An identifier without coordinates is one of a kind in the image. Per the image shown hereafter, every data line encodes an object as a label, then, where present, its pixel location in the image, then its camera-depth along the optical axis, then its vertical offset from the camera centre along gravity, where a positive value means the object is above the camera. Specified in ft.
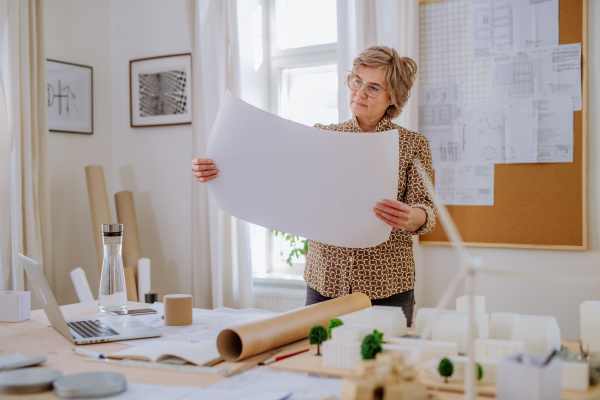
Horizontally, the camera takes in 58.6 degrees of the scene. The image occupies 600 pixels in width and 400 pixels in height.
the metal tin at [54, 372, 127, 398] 3.08 -1.18
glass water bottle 5.47 -0.94
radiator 10.10 -2.21
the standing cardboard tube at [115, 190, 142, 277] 10.62 -0.90
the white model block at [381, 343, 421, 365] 3.28 -1.05
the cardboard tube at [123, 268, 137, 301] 10.07 -1.88
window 10.54 +2.27
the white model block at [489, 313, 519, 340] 3.69 -1.00
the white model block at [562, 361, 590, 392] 3.00 -1.10
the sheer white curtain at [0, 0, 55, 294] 9.41 +0.77
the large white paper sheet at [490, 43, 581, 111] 7.81 +1.63
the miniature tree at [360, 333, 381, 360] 3.35 -1.04
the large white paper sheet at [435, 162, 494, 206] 8.40 -0.03
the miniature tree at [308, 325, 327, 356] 3.81 -1.09
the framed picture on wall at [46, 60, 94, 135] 10.82 +1.83
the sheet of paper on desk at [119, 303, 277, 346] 4.50 -1.32
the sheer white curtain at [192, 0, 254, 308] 10.17 -0.39
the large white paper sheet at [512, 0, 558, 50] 7.90 +2.38
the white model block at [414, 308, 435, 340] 3.91 -1.01
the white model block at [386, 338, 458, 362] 3.31 -1.04
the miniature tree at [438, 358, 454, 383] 3.14 -1.10
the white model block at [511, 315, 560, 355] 3.38 -0.98
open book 3.70 -1.20
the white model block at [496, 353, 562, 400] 2.64 -1.00
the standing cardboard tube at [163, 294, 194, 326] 4.96 -1.18
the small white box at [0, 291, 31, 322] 5.25 -1.20
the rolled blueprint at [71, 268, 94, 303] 9.74 -1.85
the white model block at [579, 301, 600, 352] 3.65 -1.00
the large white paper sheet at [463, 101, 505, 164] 8.30 +0.78
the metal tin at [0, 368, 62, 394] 3.18 -1.19
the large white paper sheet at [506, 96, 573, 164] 7.86 +0.77
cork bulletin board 7.79 -0.13
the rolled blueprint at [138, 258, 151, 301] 10.39 -1.82
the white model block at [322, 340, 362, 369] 3.42 -1.11
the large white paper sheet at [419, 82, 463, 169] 8.59 +1.02
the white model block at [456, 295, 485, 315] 3.97 -0.93
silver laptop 4.37 -1.26
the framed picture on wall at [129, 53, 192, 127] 11.17 +2.01
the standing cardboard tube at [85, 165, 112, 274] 10.55 -0.33
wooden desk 3.37 -1.28
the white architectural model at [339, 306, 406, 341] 3.84 -1.02
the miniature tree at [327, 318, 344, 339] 3.94 -1.03
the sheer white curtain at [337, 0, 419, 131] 8.64 +2.52
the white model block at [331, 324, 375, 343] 3.49 -0.99
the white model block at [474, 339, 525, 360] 3.16 -1.00
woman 5.81 -0.19
